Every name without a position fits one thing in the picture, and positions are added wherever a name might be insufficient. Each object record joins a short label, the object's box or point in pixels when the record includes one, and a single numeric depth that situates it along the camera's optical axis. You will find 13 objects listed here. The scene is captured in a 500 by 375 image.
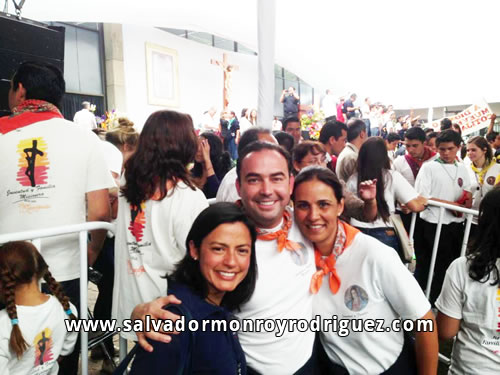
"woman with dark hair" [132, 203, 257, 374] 1.21
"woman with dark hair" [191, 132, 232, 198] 2.98
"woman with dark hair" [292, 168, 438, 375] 1.62
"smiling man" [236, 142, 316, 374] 1.56
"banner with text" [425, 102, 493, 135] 6.72
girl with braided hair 1.58
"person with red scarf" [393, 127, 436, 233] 4.17
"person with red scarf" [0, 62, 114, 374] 1.79
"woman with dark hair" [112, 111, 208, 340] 1.73
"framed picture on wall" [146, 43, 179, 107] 12.13
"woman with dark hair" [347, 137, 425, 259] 2.76
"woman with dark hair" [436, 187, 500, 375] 1.58
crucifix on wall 15.42
